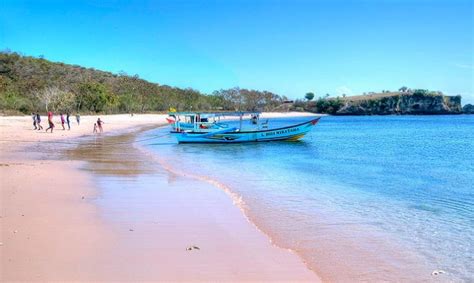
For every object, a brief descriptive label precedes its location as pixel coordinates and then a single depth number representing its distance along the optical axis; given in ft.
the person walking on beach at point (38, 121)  115.65
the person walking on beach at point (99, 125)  126.74
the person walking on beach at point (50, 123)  109.66
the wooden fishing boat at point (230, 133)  103.04
